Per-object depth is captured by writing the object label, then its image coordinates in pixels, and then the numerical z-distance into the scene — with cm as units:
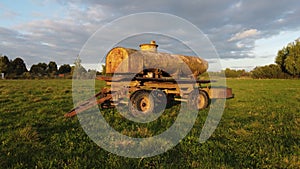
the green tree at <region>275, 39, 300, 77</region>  6111
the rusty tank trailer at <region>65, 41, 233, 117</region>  862
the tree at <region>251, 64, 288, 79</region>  6693
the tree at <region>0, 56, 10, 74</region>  6089
